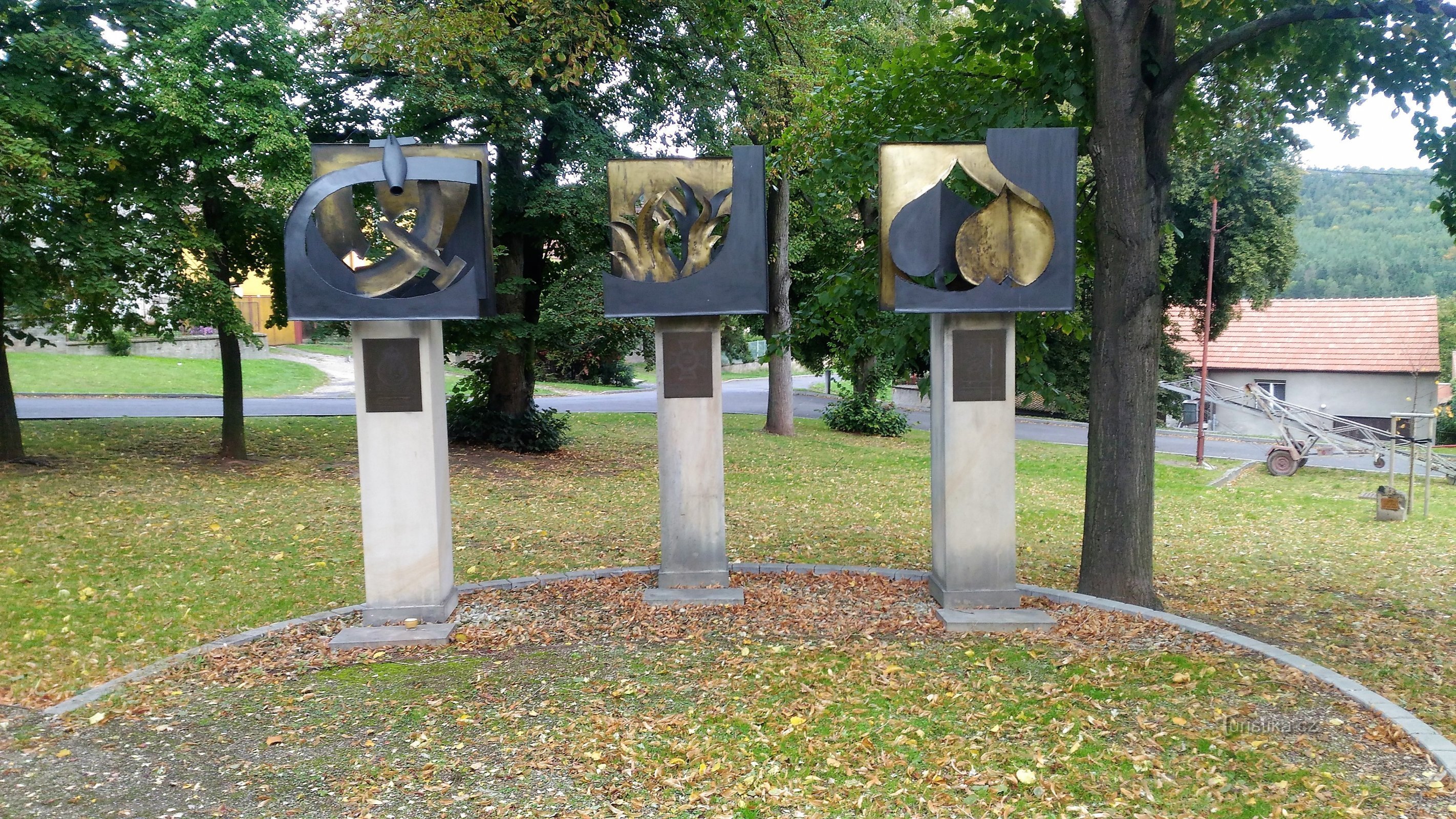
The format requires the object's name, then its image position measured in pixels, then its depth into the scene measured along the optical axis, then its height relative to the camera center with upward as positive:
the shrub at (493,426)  15.91 -1.34
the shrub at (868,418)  22.73 -1.80
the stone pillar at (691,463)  6.96 -0.88
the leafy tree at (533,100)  10.98 +3.34
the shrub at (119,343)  14.11 +0.09
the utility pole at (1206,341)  20.03 -0.05
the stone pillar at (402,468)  6.31 -0.81
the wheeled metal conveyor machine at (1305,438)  20.42 -2.21
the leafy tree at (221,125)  10.75 +2.53
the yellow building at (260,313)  39.78 +1.47
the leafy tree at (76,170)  10.33 +2.07
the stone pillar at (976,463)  6.57 -0.84
